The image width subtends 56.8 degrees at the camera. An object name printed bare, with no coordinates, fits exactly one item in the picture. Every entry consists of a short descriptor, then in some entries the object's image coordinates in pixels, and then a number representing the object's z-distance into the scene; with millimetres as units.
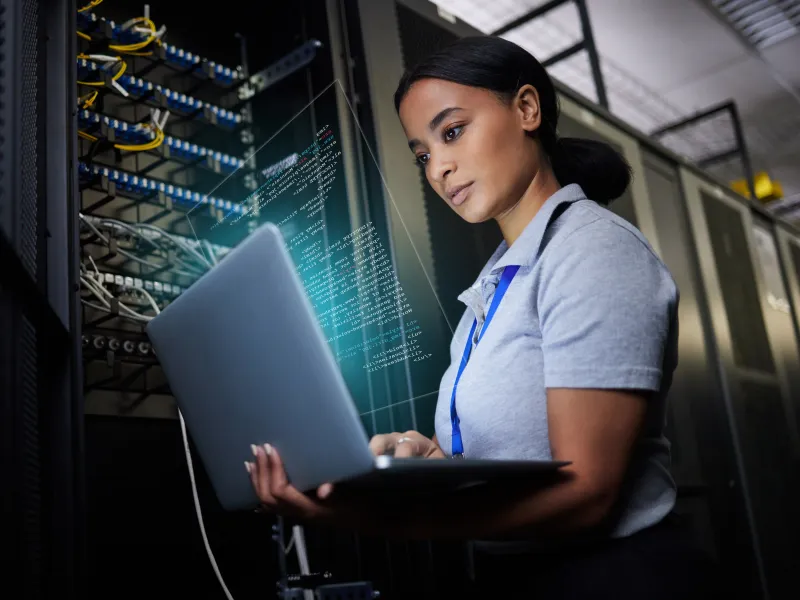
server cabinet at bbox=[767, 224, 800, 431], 3682
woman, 851
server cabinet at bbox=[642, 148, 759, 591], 2422
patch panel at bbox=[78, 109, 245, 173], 1595
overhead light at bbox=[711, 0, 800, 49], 4321
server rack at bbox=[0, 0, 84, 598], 834
